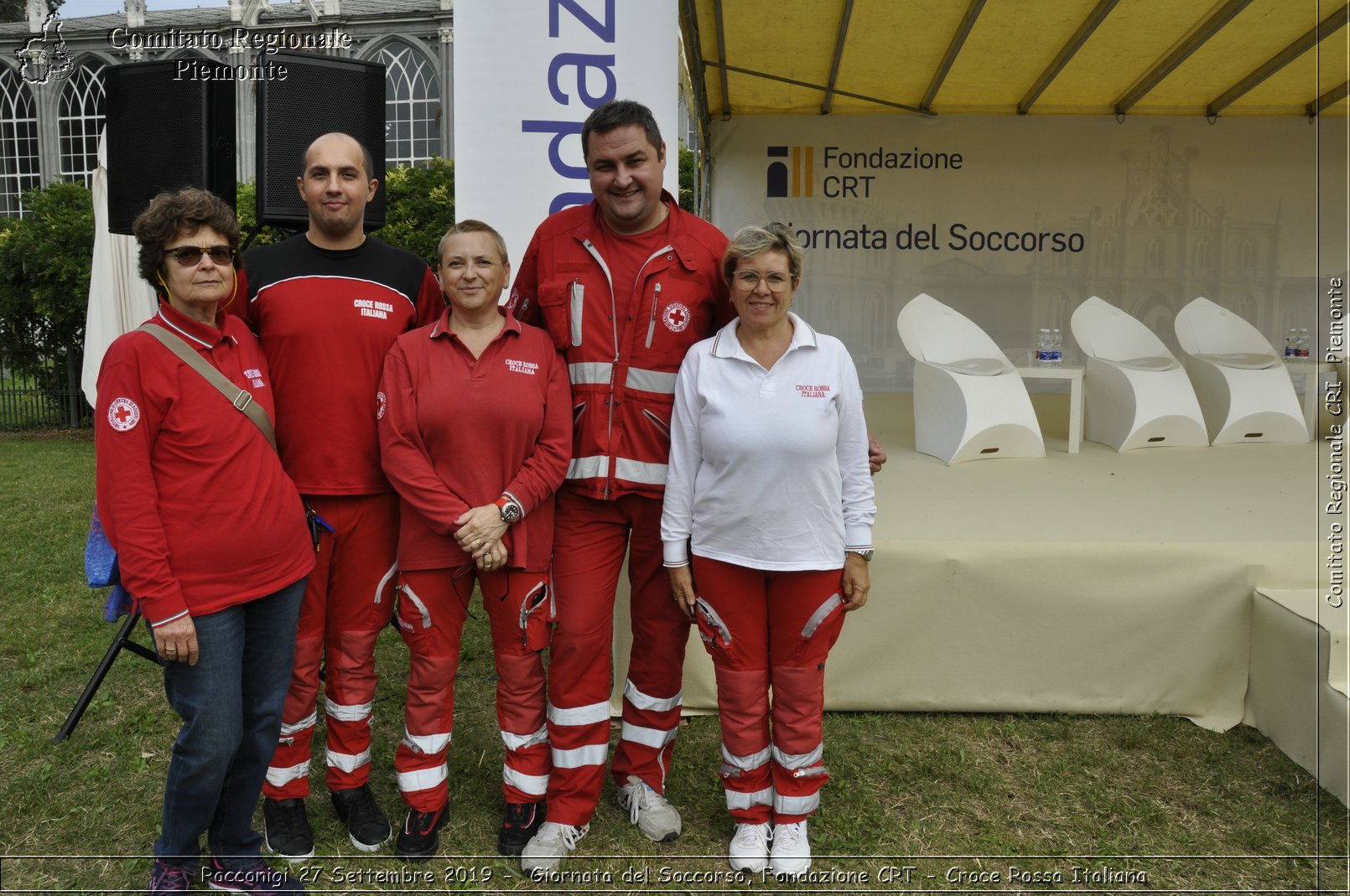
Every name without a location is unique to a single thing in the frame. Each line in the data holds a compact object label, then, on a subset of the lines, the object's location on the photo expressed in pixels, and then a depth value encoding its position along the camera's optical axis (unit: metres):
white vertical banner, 3.42
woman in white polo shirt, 2.33
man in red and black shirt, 2.36
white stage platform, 3.23
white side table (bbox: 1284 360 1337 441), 5.23
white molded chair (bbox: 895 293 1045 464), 4.61
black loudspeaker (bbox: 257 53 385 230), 3.30
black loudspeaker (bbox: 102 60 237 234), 3.49
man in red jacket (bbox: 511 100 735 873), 2.48
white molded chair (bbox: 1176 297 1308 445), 5.07
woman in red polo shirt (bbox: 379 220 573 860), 2.31
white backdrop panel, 7.52
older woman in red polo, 1.92
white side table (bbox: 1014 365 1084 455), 4.87
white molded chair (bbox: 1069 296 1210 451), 4.92
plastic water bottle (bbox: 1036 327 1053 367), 5.50
